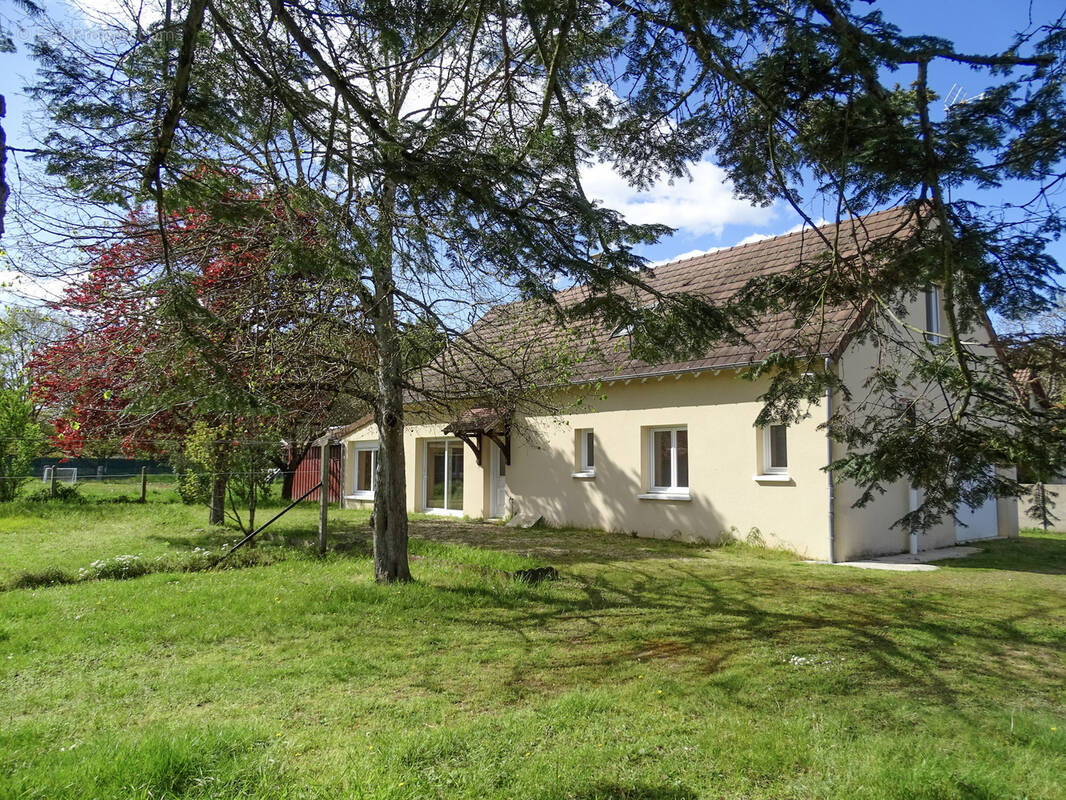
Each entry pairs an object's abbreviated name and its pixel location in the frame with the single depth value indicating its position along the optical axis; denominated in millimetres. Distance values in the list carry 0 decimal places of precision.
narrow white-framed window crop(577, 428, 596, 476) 15061
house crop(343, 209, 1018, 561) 10828
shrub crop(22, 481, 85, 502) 17473
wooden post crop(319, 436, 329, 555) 9836
